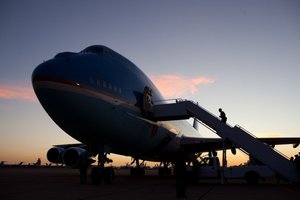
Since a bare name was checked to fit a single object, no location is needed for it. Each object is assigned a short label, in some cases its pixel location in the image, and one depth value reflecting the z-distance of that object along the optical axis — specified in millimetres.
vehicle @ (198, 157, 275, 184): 18219
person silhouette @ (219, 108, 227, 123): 19031
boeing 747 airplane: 13562
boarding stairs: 16281
